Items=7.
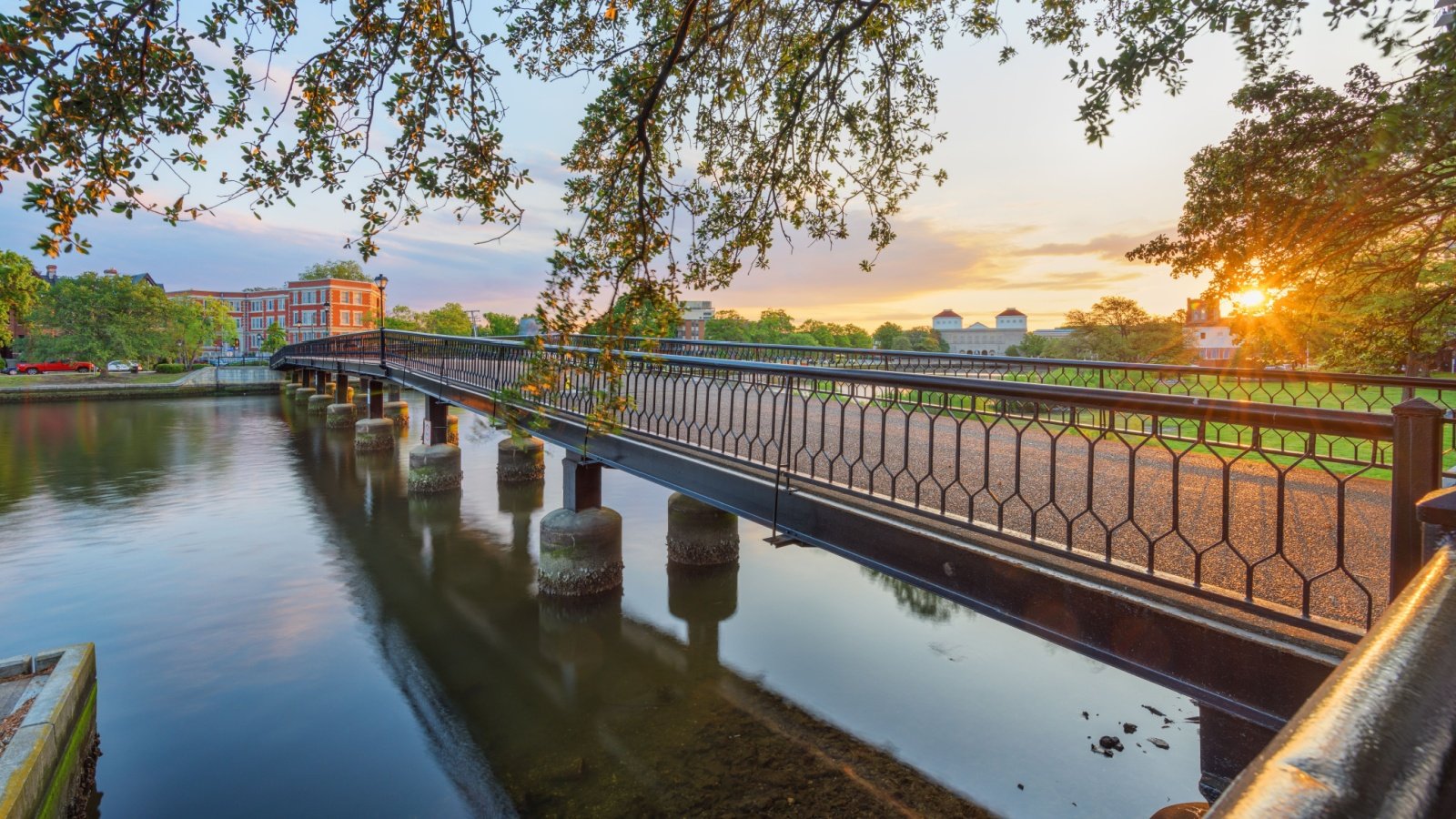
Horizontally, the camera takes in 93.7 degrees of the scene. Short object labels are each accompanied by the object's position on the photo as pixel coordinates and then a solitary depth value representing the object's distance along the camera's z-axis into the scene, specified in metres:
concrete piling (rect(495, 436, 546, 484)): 17.73
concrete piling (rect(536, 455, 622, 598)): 10.30
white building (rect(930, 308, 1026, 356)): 126.19
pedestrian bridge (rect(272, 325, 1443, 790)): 3.00
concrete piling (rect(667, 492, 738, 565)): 11.40
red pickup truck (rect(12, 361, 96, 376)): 52.06
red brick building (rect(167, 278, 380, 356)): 75.75
